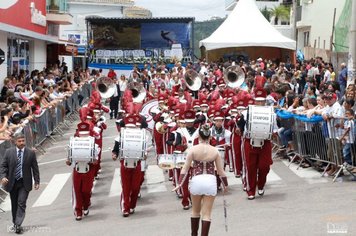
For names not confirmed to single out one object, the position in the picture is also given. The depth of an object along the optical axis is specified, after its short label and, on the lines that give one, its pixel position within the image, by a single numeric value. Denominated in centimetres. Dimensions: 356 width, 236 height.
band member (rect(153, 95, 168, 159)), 1546
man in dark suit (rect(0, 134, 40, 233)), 1138
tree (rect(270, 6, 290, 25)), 7369
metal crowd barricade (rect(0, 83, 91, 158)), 1789
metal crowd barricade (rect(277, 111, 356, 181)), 1368
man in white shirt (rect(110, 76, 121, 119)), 2722
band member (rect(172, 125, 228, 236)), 938
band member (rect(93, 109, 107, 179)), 1500
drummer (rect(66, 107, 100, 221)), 1206
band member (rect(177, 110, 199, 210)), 1225
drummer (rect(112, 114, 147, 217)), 1210
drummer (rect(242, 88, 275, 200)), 1271
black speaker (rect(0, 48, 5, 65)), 2453
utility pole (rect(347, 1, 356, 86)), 1848
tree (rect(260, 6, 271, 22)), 7793
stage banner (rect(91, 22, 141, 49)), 4388
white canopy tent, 3186
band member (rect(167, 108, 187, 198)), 1233
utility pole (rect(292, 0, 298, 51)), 4165
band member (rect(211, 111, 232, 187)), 1367
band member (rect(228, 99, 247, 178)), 1366
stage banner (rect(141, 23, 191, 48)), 4306
